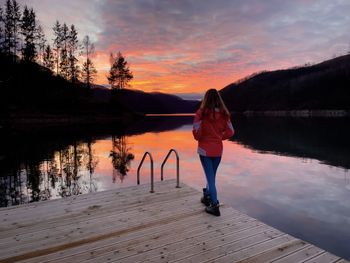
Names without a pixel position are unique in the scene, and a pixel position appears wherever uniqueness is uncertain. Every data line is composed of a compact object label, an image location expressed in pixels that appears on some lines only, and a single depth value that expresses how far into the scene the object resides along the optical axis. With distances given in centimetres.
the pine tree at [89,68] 6725
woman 516
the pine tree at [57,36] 6099
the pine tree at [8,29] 5338
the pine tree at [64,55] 6178
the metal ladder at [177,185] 738
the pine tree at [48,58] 6216
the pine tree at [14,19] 5369
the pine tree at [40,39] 5650
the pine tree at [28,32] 5450
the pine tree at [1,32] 5169
